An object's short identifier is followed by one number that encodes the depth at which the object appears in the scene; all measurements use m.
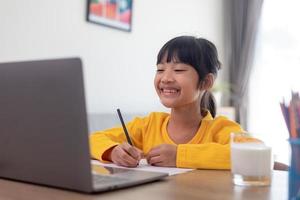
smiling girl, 1.30
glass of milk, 0.81
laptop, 0.67
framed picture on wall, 2.75
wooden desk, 0.72
